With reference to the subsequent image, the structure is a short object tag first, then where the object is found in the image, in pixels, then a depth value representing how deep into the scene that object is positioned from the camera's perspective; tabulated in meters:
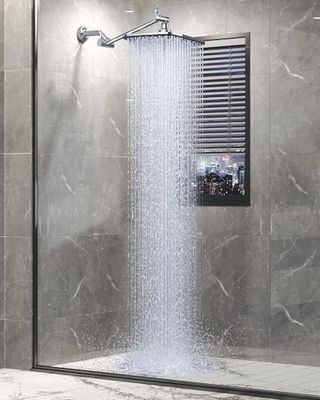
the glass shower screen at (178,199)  4.66
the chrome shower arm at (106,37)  4.97
